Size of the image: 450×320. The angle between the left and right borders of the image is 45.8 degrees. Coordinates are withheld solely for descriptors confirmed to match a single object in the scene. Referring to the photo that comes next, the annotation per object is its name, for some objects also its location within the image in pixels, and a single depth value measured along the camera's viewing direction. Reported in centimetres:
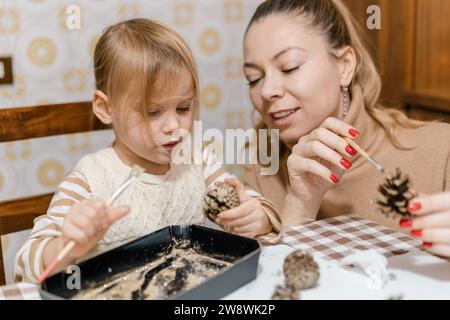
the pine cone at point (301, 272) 87
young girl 116
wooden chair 140
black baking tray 81
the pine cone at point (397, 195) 91
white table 88
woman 143
